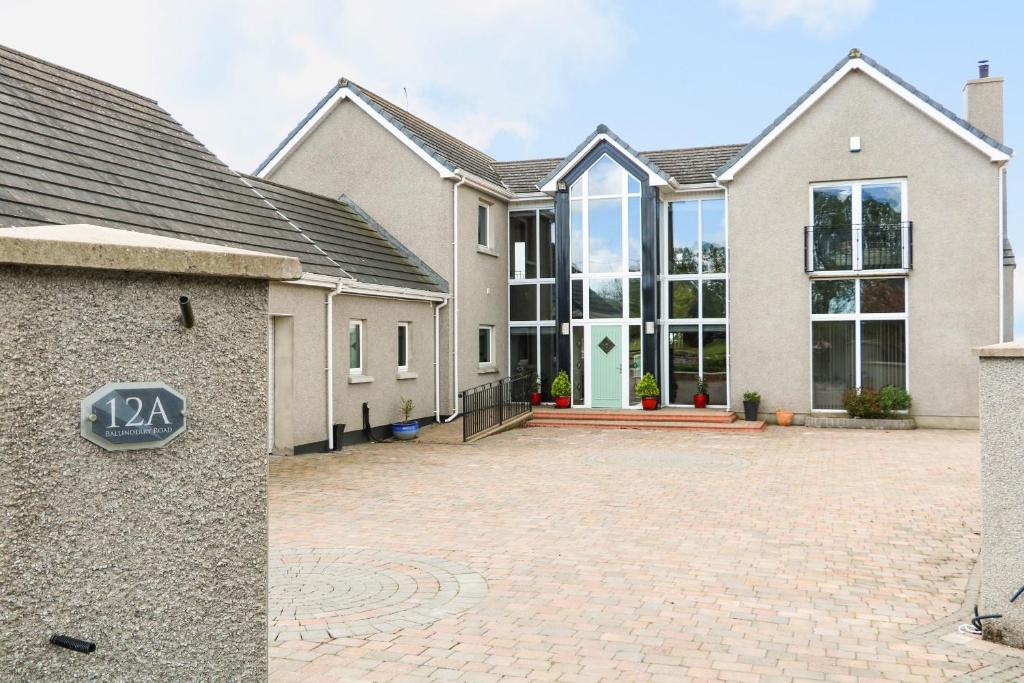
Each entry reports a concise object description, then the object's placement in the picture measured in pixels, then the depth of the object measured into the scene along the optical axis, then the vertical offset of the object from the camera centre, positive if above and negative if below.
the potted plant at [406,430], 18.50 -1.78
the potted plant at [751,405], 21.97 -1.56
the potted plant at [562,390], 23.86 -1.22
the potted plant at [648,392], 22.98 -1.25
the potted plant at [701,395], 23.58 -1.39
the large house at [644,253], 18.48 +2.40
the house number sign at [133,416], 3.27 -0.26
